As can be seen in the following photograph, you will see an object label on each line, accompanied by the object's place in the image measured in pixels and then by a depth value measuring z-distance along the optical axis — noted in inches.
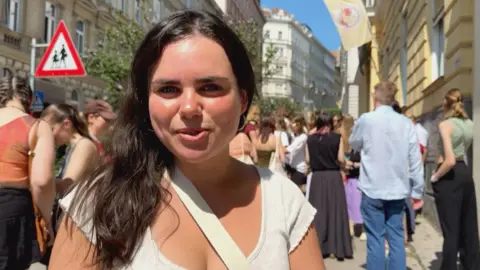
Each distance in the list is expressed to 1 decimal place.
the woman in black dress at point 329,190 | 270.8
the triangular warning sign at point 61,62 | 291.1
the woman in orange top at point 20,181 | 125.8
